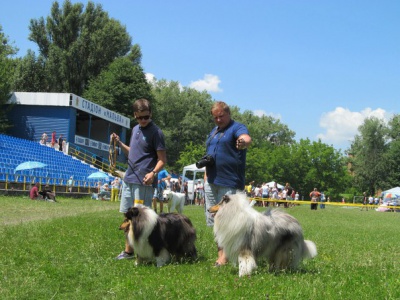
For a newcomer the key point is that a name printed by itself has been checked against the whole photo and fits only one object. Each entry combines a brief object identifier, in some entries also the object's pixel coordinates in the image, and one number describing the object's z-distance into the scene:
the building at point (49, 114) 40.03
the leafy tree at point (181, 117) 65.44
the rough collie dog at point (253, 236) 5.66
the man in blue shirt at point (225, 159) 6.44
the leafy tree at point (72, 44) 55.34
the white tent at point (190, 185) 30.84
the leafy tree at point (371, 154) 76.75
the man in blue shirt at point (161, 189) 17.09
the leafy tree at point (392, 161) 75.31
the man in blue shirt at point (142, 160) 6.66
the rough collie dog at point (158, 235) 6.21
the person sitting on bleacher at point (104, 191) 29.81
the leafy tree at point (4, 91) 39.90
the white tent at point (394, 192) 56.30
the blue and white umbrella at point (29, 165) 25.39
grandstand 25.89
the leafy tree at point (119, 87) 53.03
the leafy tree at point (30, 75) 55.75
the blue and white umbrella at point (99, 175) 30.68
